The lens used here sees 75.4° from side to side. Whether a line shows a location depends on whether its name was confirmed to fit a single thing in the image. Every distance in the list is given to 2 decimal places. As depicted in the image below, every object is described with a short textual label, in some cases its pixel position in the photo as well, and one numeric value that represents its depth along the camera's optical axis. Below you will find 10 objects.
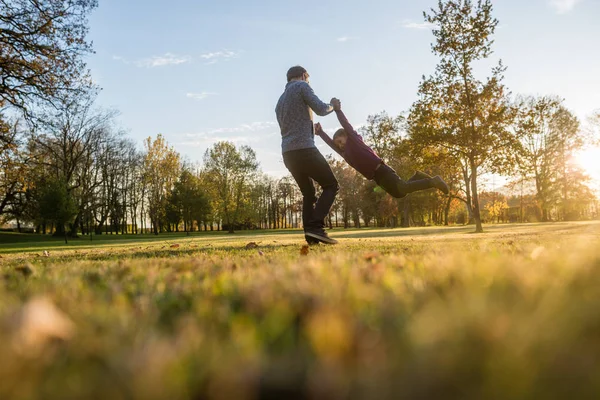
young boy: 7.21
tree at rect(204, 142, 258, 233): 53.31
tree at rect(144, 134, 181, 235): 52.06
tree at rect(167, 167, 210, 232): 46.59
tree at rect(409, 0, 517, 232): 20.56
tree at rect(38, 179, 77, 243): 26.97
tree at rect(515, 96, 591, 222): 45.09
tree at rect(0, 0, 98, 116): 12.49
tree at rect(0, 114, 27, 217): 15.61
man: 6.95
